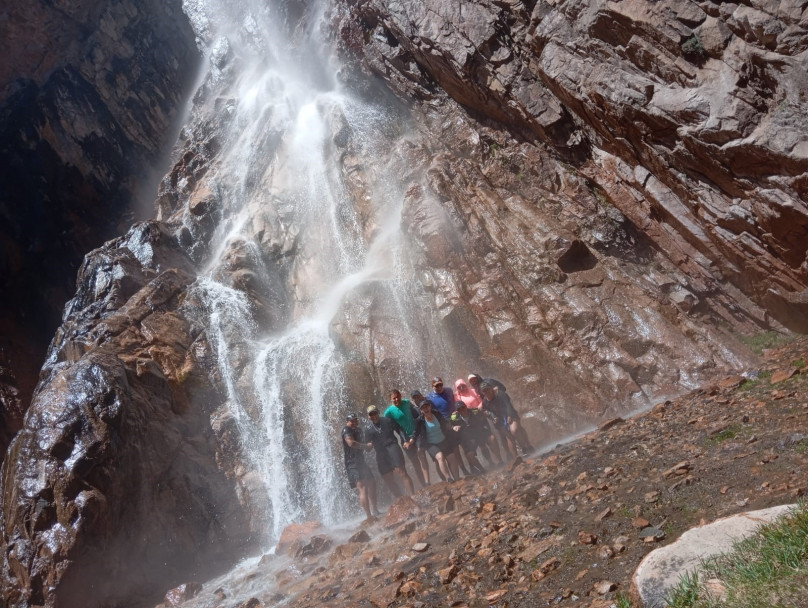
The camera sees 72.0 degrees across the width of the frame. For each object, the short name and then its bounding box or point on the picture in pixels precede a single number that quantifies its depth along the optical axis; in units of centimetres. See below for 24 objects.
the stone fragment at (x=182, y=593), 1062
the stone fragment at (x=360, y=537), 912
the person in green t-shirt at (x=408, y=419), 1107
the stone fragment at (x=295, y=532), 1158
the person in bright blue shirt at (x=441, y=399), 1107
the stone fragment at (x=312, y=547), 995
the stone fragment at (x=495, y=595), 527
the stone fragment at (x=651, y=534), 508
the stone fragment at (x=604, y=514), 591
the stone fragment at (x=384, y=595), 613
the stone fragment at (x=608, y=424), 1026
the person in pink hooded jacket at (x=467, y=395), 1141
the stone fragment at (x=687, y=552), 374
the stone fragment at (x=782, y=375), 899
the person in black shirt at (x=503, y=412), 1106
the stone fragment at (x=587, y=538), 546
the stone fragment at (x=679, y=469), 633
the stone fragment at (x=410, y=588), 605
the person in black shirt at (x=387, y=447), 1109
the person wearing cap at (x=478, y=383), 1125
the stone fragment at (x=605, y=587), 449
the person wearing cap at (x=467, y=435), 1097
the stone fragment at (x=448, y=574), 600
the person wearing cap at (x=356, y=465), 1097
